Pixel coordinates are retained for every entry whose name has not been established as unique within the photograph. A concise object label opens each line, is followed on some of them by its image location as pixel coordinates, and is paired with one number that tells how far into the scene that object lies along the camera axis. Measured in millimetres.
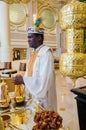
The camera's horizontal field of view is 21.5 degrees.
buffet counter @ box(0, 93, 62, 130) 1480
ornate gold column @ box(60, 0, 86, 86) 1002
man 2137
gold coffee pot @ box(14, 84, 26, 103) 2096
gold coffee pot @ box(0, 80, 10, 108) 1934
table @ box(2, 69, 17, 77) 7808
